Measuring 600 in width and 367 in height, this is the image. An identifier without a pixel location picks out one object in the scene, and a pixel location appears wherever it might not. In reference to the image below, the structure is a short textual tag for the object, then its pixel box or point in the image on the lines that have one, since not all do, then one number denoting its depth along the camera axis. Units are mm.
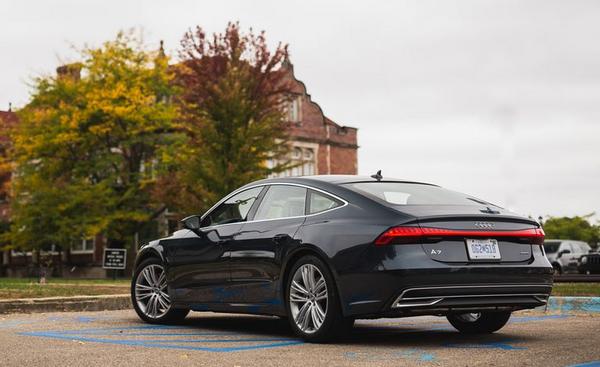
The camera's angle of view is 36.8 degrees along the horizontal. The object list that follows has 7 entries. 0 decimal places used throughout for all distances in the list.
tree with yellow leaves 40438
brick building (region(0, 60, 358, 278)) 48750
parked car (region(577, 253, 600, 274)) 32188
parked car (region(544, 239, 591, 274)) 36219
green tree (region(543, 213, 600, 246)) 78250
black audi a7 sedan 7180
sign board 28766
